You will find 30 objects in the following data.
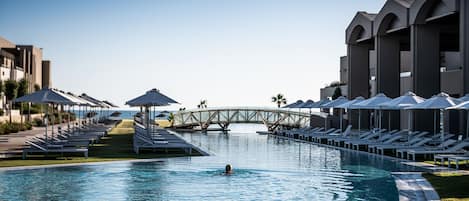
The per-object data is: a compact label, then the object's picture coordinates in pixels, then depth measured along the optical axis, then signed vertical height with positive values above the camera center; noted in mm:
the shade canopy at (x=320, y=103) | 35944 +59
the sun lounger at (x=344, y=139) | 27780 -1602
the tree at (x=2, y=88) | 45594 +1182
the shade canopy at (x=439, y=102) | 20438 +68
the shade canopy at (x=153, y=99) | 24078 +197
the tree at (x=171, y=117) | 50969 -1145
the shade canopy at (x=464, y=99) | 21078 +175
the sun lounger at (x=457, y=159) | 17312 -1551
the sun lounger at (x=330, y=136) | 29875 -1589
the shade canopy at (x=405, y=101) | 23083 +114
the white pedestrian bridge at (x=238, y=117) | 47875 -1050
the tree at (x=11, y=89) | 46562 +1141
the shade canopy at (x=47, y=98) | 20594 +202
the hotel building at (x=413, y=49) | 28989 +3100
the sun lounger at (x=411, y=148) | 21375 -1578
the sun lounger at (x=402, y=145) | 22797 -1555
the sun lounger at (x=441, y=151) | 20505 -1572
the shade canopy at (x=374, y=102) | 25930 +85
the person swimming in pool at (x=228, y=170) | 16344 -1759
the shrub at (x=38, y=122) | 47888 -1435
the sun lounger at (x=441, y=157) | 17934 -1612
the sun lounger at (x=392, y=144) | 23484 -1544
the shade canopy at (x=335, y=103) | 32500 +53
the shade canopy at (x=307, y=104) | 38281 -1
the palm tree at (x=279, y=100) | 68312 +445
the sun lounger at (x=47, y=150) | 19547 -1469
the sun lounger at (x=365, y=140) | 25734 -1537
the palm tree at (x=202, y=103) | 77438 +123
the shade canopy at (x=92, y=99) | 36206 +300
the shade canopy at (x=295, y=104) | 40684 -1
